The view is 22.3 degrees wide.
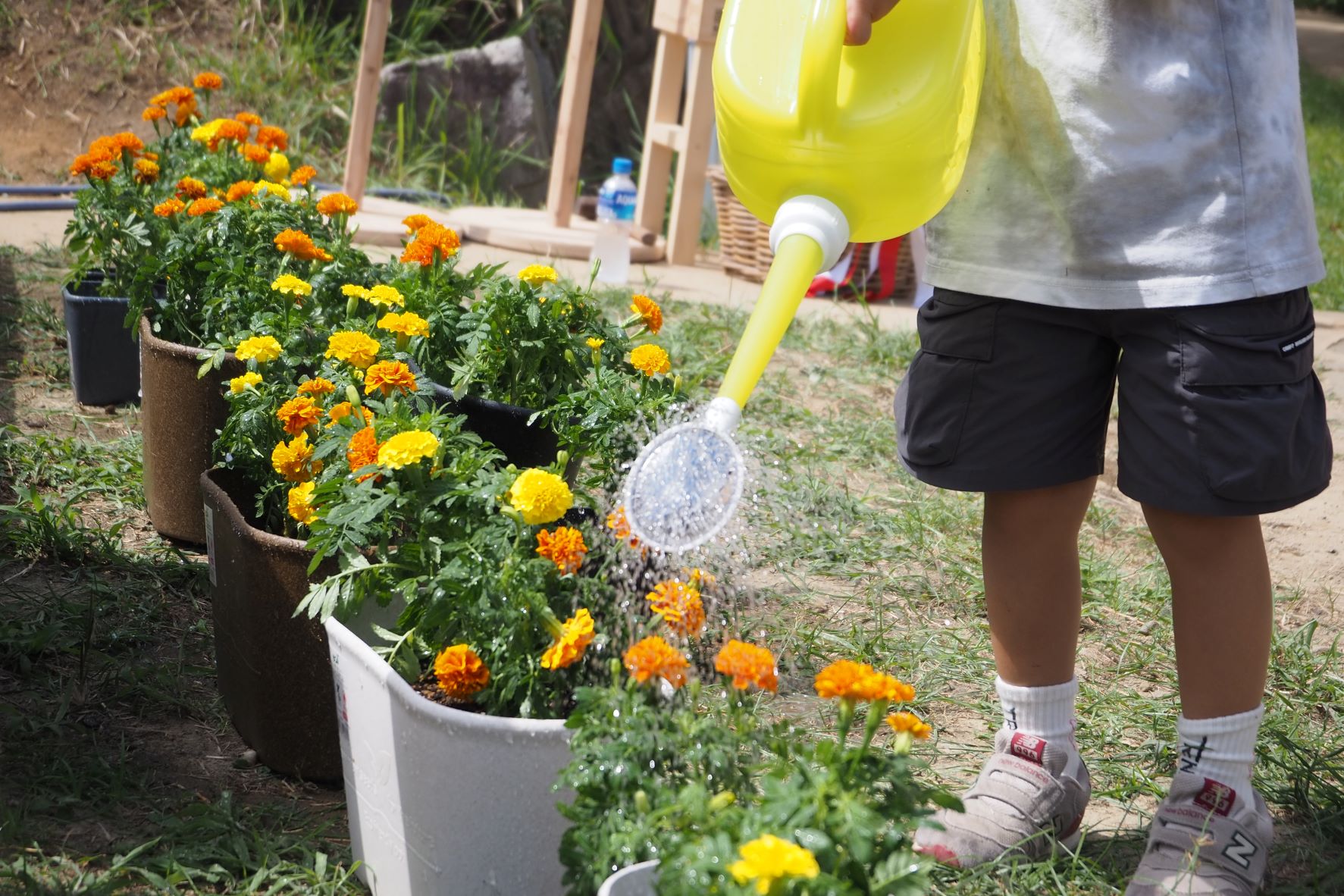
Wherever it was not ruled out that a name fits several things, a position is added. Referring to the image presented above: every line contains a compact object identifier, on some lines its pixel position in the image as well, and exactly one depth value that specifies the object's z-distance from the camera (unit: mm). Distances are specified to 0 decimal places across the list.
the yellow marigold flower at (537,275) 2841
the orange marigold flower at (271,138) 3273
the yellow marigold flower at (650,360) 2684
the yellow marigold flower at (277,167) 3237
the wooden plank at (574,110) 5963
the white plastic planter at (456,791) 2334
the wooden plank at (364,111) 5899
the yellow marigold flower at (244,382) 2746
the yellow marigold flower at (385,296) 2791
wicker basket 5792
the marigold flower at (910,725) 2227
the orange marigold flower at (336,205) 3045
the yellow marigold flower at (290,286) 2840
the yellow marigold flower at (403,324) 2706
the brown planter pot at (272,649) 2584
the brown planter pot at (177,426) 2991
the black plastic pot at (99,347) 3471
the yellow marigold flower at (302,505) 2561
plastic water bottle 5680
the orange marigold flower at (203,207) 3053
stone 7538
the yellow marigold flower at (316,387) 2664
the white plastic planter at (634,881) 2211
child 2453
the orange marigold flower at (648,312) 2819
